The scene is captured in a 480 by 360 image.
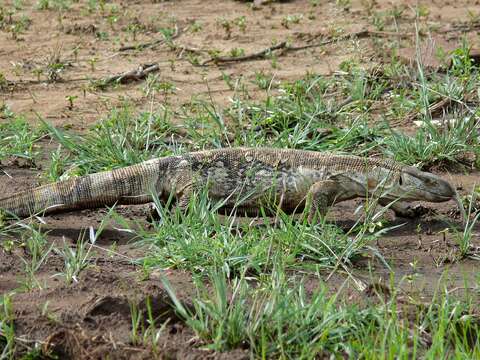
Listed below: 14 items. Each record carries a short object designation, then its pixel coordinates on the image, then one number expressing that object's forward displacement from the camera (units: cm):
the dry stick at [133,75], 1928
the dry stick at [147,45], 2197
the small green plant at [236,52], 2091
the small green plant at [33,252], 1049
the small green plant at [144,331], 915
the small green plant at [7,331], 916
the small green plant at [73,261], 1062
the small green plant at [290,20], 2345
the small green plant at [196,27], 2298
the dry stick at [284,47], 2080
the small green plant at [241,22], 2312
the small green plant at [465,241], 1203
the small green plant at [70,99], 1772
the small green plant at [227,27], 2278
